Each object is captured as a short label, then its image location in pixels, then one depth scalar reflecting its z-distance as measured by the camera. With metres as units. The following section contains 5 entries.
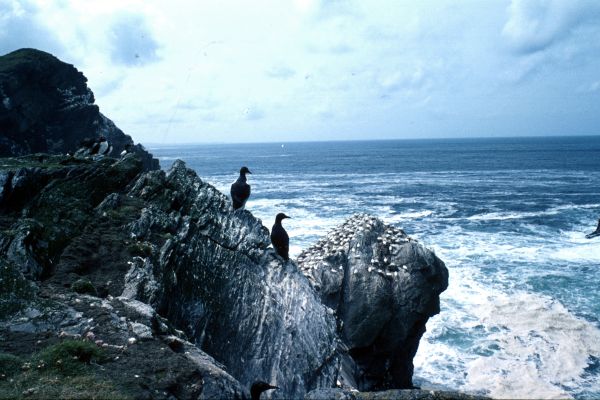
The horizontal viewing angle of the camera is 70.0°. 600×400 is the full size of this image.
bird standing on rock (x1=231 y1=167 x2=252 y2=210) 17.31
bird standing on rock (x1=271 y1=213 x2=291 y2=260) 15.86
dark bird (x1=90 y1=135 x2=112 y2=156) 25.09
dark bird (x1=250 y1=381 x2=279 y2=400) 8.40
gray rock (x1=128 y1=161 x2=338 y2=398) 13.14
